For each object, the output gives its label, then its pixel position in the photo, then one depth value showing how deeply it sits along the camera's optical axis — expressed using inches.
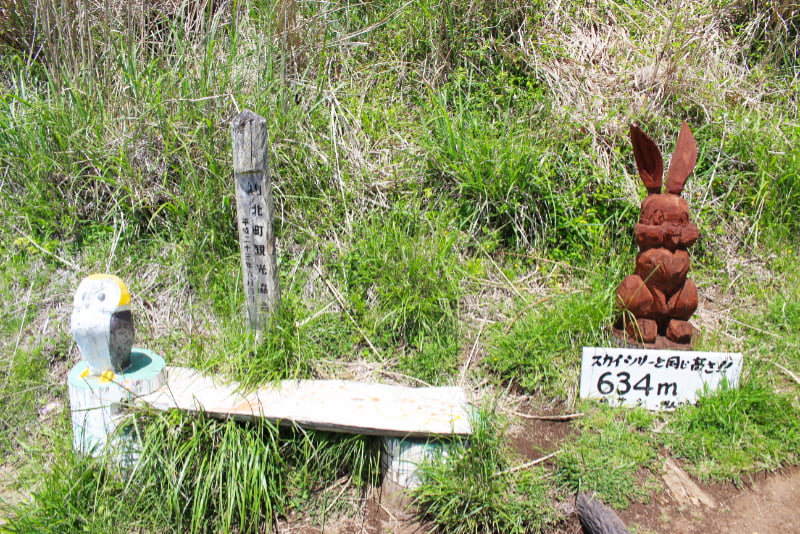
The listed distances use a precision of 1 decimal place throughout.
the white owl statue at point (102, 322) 100.4
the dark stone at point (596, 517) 91.7
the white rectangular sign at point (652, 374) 109.4
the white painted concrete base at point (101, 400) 103.6
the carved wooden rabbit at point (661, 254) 107.6
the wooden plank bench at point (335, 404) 103.4
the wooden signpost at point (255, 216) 106.8
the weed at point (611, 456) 98.4
